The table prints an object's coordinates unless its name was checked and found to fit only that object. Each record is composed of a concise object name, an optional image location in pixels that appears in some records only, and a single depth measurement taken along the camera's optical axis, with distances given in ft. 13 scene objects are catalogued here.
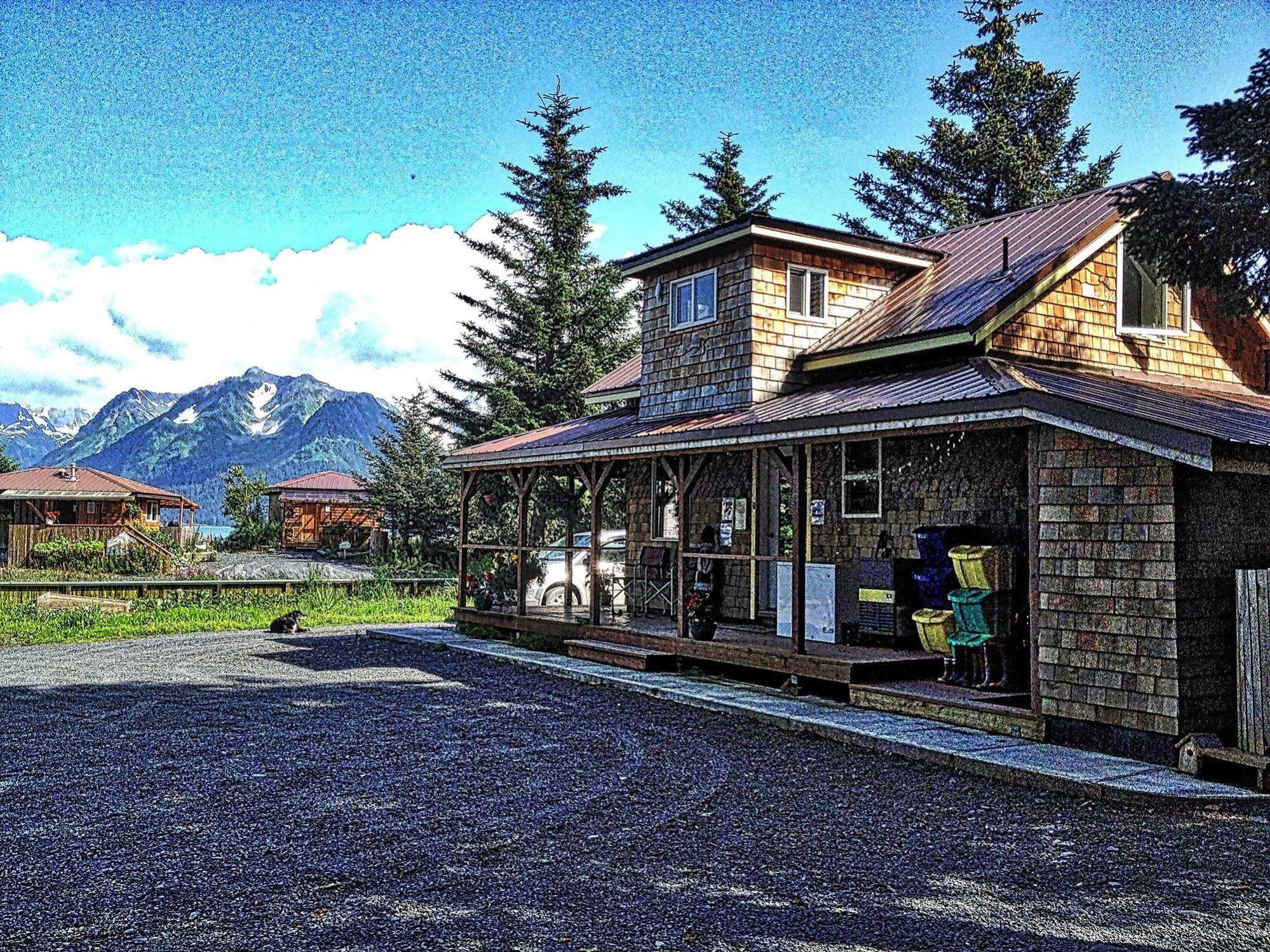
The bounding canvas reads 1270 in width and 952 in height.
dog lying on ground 58.85
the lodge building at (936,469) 25.40
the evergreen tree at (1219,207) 37.40
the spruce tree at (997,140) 96.84
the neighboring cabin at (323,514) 135.64
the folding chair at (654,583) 51.75
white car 57.98
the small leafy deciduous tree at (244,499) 161.07
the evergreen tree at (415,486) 106.11
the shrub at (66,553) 100.12
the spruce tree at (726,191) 115.44
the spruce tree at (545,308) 101.14
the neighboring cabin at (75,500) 129.49
